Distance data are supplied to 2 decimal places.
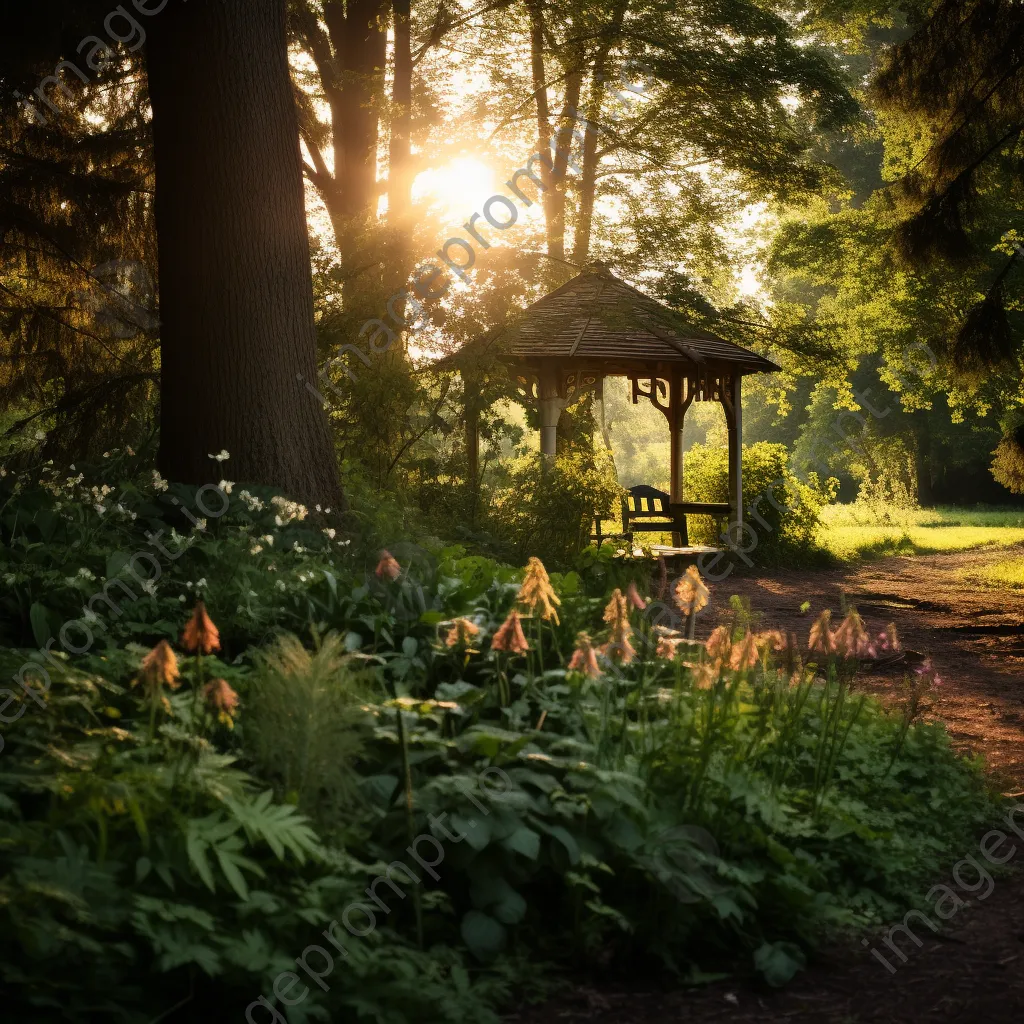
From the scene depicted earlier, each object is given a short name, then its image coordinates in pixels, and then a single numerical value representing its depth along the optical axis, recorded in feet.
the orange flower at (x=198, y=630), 9.66
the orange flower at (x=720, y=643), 12.66
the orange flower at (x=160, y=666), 9.46
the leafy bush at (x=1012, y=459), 34.94
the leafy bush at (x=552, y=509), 32.99
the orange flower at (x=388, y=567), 13.16
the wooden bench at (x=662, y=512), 52.54
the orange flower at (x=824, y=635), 13.20
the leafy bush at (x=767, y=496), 58.08
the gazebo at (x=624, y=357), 50.80
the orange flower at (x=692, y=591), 13.07
